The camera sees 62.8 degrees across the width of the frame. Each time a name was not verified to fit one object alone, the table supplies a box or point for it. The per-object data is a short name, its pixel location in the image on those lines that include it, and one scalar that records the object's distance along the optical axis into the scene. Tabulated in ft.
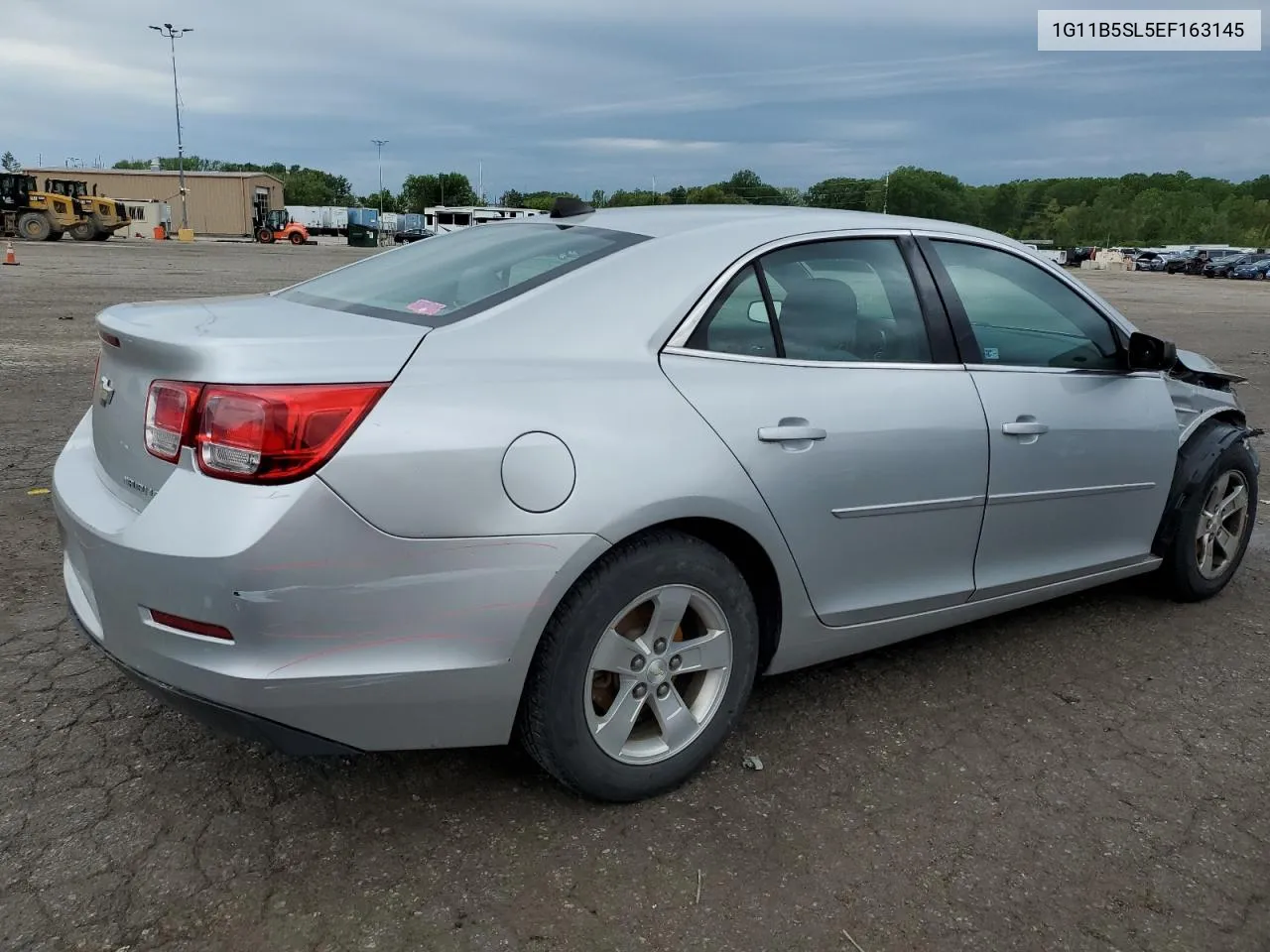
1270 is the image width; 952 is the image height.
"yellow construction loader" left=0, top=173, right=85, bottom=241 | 126.72
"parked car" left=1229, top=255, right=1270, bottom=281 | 185.88
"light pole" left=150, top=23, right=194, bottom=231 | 217.36
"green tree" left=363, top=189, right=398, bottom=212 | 442.50
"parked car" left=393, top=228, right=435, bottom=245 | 212.07
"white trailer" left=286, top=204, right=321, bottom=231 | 268.62
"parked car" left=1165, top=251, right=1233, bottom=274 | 212.02
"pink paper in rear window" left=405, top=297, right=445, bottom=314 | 8.64
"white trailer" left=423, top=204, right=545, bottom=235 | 247.87
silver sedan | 7.22
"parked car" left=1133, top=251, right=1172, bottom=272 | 233.35
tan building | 251.19
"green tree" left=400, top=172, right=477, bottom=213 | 414.41
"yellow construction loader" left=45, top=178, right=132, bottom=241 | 136.46
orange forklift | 210.59
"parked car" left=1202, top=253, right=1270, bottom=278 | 194.90
